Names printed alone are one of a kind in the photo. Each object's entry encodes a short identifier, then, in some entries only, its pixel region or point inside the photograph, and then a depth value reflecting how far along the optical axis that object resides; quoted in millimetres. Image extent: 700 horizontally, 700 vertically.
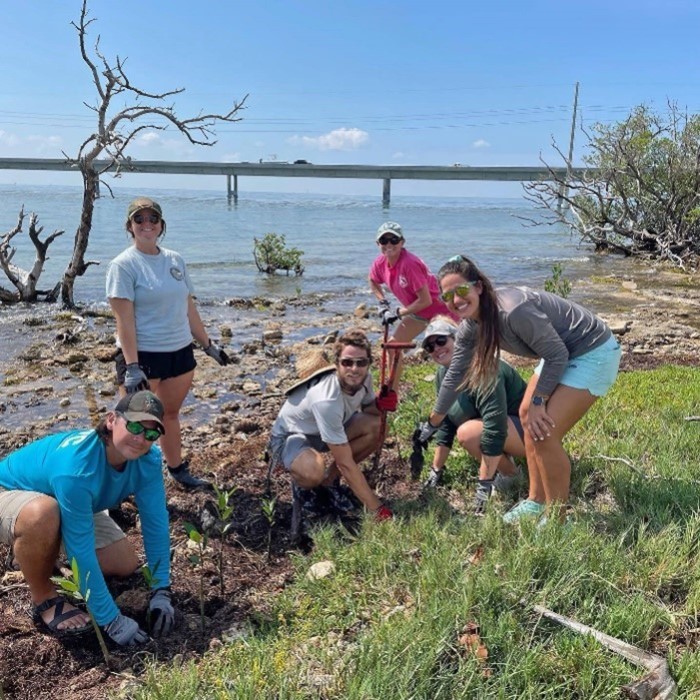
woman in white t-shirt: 4449
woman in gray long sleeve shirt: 3617
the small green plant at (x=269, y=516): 3854
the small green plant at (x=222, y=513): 3545
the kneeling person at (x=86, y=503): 3186
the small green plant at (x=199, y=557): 3295
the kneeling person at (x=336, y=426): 4176
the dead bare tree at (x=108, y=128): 10258
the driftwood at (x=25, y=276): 12633
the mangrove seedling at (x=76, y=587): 2715
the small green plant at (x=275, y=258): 19531
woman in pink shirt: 6762
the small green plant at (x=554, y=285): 12023
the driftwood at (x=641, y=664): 2486
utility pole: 54438
